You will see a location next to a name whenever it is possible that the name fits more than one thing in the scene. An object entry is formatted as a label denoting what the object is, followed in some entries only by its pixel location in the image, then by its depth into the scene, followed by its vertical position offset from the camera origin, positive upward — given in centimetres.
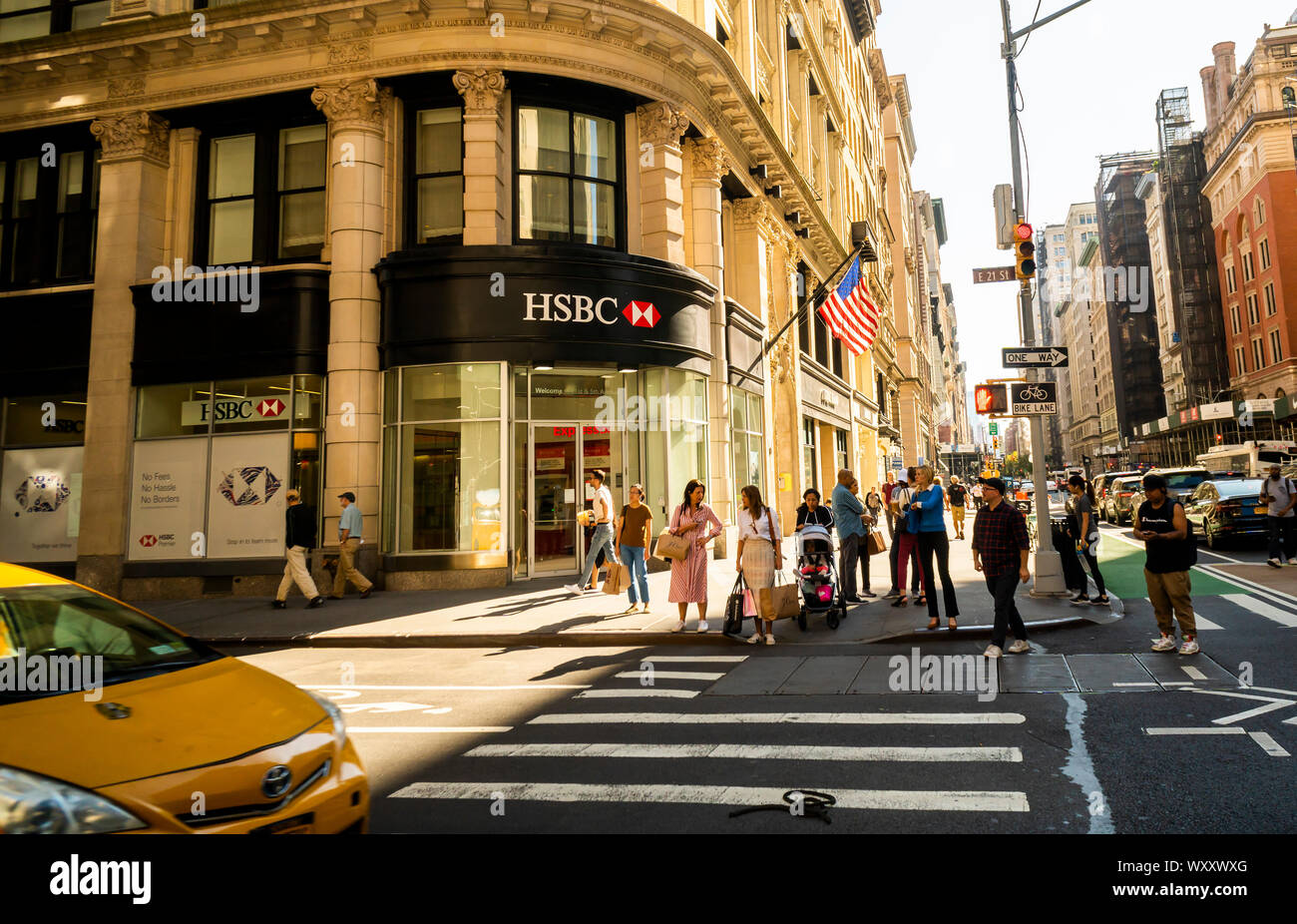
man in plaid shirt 853 -44
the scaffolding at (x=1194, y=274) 8038 +2415
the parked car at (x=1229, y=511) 1805 -11
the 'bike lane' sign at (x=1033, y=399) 1202 +176
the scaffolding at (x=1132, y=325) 10438 +2463
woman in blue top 1090 -5
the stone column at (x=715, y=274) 1908 +605
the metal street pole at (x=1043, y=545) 1202 -52
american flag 2253 +592
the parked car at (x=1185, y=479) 2445 +90
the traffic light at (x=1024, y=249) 1237 +415
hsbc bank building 1545 +514
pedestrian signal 1232 +180
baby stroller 1077 -78
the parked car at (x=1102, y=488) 3170 +91
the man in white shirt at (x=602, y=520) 1323 +8
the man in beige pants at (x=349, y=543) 1437 -20
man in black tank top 816 -55
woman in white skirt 1005 -35
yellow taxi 277 -81
